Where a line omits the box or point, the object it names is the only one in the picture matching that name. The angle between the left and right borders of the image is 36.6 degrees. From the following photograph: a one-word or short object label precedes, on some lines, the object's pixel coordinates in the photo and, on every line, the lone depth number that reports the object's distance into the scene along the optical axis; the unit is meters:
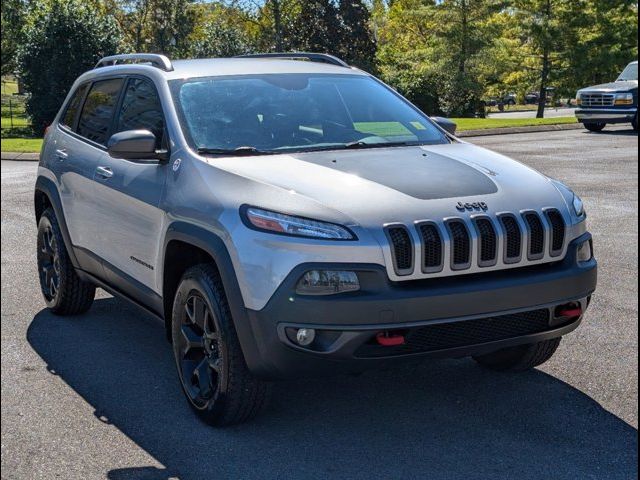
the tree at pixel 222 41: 43.47
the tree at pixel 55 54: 32.49
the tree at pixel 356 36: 46.41
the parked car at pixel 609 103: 23.86
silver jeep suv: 4.14
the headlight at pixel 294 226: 4.15
